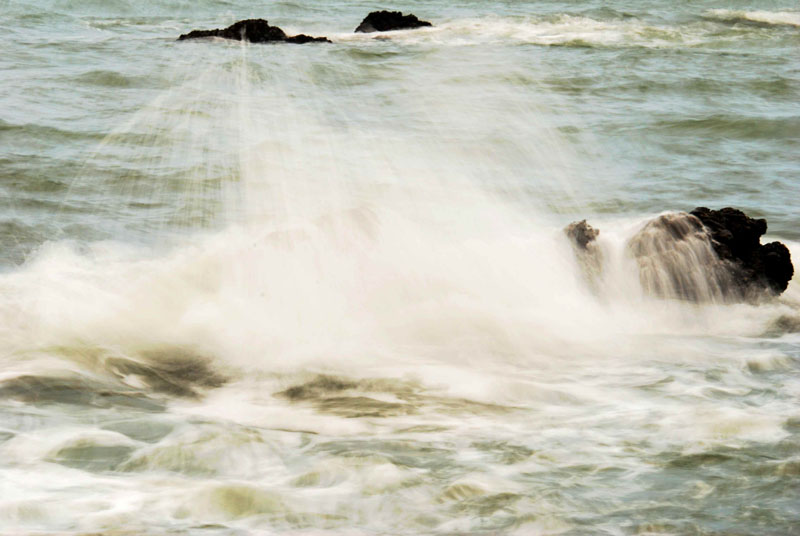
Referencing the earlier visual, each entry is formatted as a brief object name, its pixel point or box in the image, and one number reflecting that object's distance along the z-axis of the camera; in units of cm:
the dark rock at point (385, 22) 4541
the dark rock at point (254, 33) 4194
